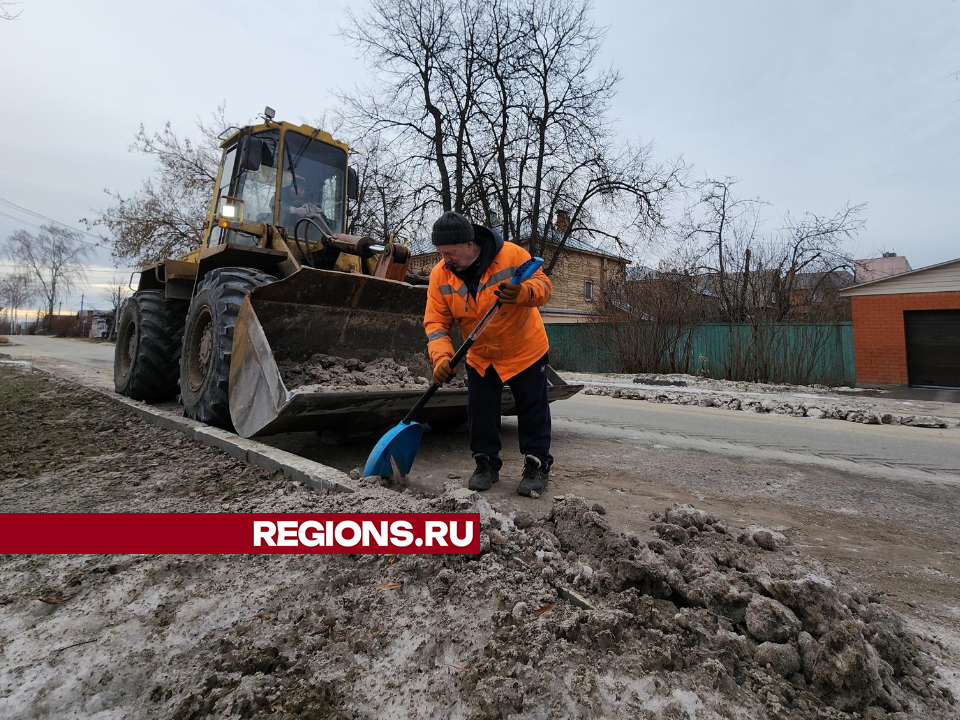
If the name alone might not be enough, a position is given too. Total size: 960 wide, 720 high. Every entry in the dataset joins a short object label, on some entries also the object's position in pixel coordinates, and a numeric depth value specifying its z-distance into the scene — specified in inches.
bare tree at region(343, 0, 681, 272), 700.7
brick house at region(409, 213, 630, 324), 888.9
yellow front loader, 146.8
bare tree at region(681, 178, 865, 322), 570.3
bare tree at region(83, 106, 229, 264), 744.3
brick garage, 527.5
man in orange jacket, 116.9
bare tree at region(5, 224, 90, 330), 2337.6
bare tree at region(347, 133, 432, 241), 687.7
